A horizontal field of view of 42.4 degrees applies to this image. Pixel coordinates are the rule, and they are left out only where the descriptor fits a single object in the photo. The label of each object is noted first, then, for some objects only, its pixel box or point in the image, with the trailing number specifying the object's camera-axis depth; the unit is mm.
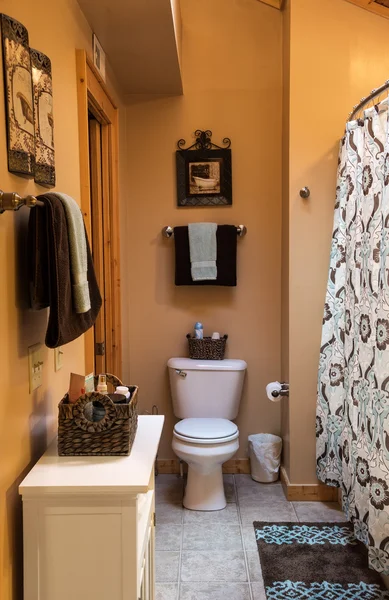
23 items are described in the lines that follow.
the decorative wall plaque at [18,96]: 1124
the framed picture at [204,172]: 3066
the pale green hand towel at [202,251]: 2971
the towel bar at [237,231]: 3059
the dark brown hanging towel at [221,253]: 2990
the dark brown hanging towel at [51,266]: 1202
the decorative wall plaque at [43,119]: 1328
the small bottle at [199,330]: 3057
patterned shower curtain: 1904
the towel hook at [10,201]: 1056
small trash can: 3002
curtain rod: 2066
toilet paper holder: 2848
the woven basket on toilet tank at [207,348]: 3016
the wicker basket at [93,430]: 1315
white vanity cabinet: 1180
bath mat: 1998
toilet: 2625
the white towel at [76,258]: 1272
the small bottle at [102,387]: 1460
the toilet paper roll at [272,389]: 2859
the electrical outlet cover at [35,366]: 1302
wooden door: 2549
